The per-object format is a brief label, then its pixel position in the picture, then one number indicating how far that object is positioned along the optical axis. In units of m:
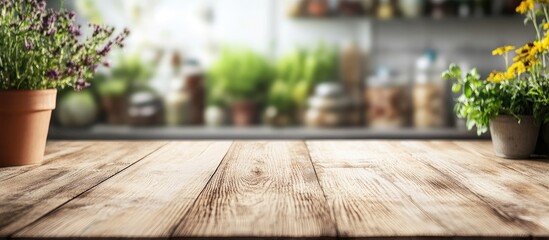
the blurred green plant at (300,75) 3.03
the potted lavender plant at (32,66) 1.16
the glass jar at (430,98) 2.96
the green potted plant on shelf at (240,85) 3.05
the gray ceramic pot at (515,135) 1.23
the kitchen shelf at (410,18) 3.09
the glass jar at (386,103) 2.98
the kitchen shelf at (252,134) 2.89
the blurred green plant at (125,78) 3.07
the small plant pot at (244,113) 3.05
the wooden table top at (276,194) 0.68
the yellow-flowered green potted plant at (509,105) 1.22
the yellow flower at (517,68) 1.17
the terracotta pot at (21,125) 1.19
